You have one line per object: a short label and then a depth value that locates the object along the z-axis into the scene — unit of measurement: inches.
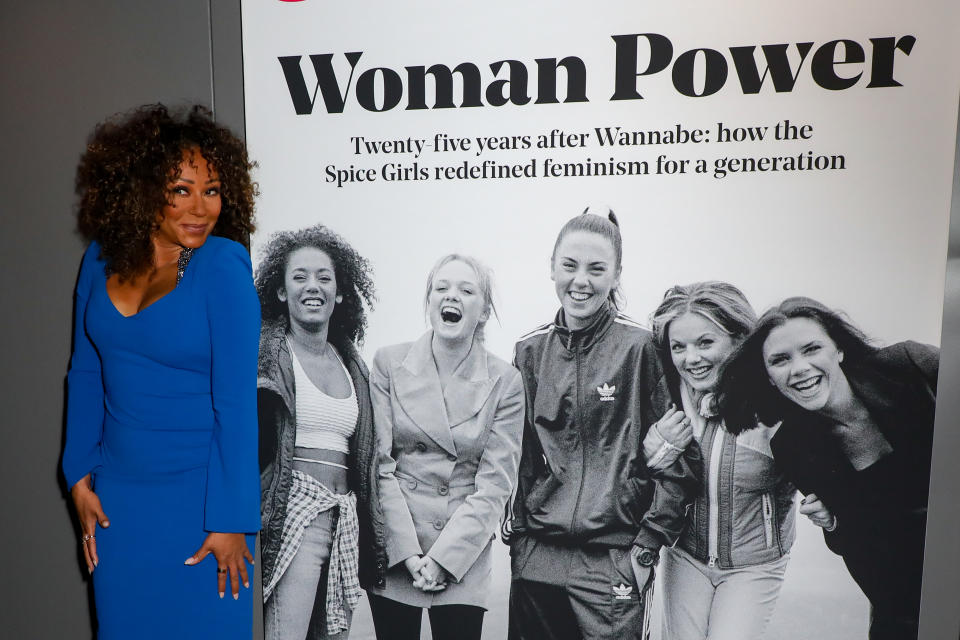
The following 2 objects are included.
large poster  61.2
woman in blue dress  55.7
